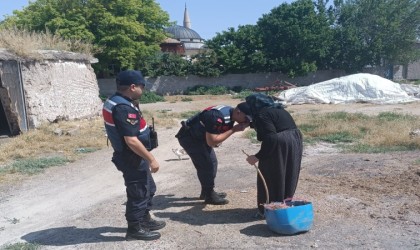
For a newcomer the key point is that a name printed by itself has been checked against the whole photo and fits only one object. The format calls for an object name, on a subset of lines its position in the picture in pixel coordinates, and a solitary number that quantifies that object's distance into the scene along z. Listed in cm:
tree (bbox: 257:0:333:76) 3017
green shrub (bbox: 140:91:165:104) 2680
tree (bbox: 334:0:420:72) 3098
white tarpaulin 2080
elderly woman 464
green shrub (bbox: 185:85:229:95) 3011
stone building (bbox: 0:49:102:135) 1200
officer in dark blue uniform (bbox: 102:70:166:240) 426
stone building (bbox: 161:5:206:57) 5438
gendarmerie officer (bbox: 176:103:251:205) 486
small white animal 900
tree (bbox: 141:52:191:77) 3100
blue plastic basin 434
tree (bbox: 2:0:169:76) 2739
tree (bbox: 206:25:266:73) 3094
